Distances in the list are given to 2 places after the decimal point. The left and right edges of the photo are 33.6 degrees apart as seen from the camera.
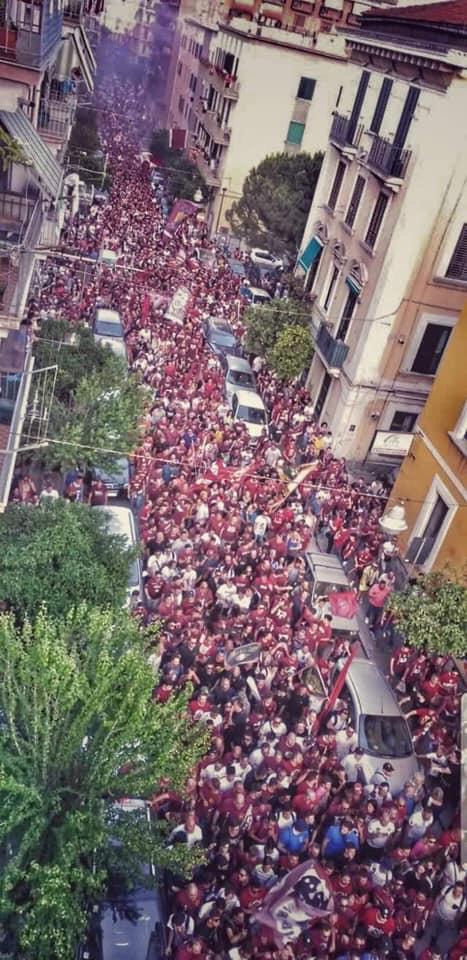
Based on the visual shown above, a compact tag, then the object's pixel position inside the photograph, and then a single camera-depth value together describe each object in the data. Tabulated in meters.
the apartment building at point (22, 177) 11.08
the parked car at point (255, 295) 28.38
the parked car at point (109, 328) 21.75
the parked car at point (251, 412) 20.59
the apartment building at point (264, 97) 35.53
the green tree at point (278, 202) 31.69
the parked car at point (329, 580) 13.77
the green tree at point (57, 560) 10.34
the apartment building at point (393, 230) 18.44
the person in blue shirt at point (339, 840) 9.81
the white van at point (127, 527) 13.32
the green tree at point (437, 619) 12.84
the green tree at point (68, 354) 16.34
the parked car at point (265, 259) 33.91
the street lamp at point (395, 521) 15.20
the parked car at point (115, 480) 16.00
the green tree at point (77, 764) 7.24
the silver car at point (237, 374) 22.52
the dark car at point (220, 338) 24.44
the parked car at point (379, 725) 11.35
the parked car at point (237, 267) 32.10
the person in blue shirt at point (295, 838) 9.70
